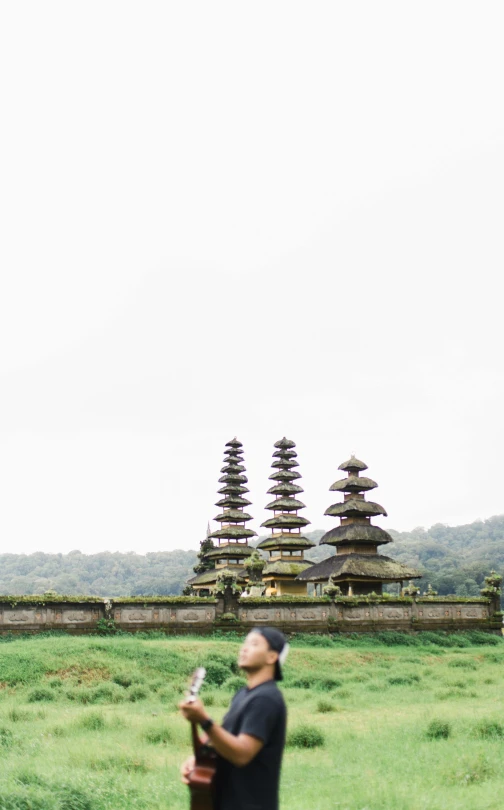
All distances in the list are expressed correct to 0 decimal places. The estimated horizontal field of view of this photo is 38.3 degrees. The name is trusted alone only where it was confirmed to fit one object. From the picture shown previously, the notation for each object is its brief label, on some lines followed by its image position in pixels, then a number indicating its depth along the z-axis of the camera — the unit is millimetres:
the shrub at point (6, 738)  12984
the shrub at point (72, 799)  8562
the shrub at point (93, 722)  14781
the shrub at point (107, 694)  19234
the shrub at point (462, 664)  26859
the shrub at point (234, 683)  20578
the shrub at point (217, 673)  22031
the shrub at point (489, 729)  13406
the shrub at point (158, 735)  13638
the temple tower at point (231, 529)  54906
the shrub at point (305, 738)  13211
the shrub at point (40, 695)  19250
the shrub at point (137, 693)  19391
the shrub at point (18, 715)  16141
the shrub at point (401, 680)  22305
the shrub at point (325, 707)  17266
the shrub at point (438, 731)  13375
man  4457
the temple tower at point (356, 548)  42344
